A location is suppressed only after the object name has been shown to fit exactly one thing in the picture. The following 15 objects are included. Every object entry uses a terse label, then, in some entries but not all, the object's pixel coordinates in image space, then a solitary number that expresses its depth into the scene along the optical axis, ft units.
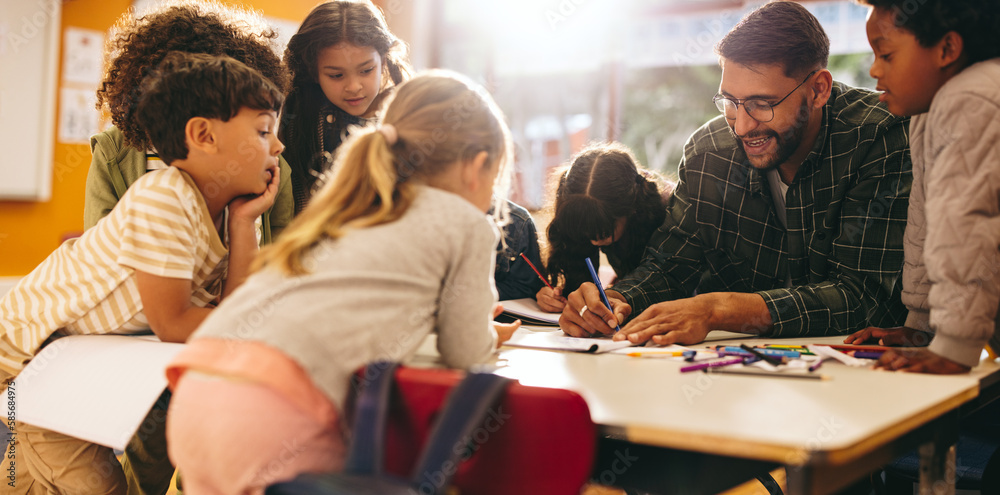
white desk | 2.54
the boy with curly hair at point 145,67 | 5.21
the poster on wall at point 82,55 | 13.11
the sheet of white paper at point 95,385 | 3.58
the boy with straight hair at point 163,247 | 4.19
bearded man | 5.11
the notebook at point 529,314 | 5.74
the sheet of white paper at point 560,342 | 4.46
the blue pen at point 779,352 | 3.99
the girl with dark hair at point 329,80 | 6.73
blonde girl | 2.88
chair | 2.57
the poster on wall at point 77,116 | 13.16
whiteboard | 12.48
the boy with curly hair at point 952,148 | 3.55
